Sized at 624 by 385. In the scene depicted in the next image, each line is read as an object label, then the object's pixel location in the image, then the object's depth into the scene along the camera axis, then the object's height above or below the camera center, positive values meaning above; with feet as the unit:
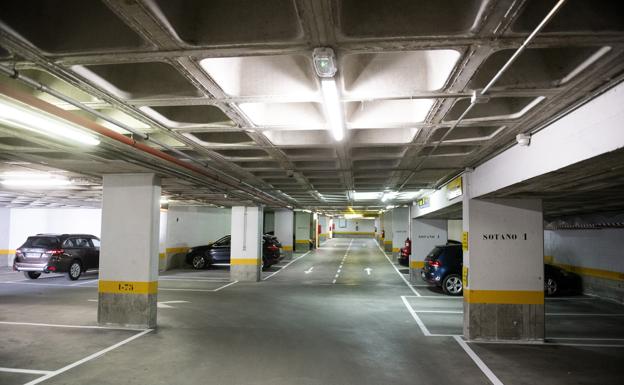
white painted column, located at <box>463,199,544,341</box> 24.91 -2.84
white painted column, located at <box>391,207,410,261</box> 75.41 -0.06
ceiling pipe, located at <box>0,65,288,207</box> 11.06 +3.65
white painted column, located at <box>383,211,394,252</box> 105.70 -1.99
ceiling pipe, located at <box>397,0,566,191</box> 7.52 +3.98
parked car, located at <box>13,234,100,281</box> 48.73 -4.35
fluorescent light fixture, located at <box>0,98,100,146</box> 12.30 +3.22
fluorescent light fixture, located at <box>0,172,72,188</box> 30.89 +3.14
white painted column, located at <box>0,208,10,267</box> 67.96 -3.32
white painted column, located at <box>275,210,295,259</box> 88.60 -0.52
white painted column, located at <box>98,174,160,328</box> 26.99 -2.05
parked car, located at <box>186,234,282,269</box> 65.57 -5.15
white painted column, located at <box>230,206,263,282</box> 52.21 -2.71
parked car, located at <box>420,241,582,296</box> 41.78 -4.95
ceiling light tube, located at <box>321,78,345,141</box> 11.36 +3.82
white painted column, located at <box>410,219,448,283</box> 53.57 -1.50
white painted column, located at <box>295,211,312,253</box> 104.32 -2.08
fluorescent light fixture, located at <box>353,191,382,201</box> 46.81 +3.62
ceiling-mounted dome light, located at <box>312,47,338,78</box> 9.55 +3.95
